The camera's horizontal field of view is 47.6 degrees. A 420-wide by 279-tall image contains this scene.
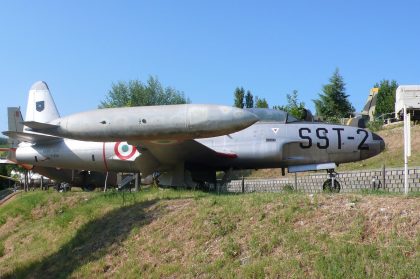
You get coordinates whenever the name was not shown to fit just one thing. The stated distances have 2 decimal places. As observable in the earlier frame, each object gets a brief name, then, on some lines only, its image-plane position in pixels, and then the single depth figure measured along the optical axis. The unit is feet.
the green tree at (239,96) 283.87
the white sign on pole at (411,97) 110.22
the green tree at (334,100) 189.67
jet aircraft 32.22
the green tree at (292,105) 178.99
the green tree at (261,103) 253.81
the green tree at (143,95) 223.51
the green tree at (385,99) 242.17
